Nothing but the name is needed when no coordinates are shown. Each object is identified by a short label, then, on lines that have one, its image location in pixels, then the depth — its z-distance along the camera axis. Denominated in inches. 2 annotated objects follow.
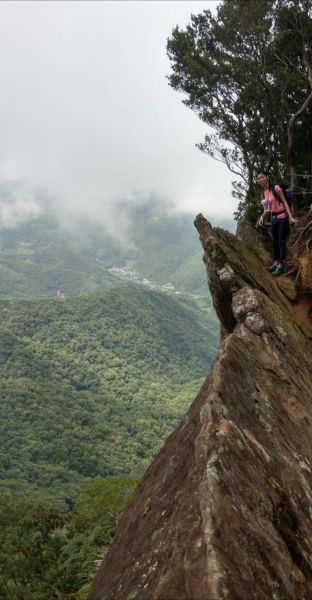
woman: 551.8
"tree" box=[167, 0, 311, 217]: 762.8
